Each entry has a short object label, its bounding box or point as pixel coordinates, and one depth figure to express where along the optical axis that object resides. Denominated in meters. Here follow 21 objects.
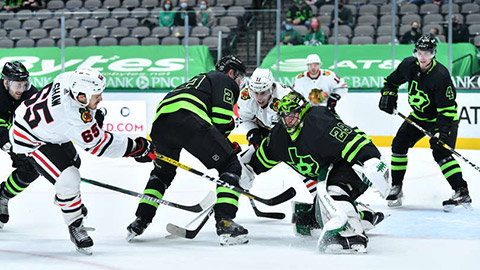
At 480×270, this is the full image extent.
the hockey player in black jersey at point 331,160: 7.09
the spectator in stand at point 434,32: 17.48
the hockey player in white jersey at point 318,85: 15.56
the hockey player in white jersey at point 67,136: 6.96
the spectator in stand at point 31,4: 22.42
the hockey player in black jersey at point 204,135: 7.77
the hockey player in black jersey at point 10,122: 8.62
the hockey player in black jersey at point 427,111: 9.93
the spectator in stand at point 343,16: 18.23
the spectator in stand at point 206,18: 18.90
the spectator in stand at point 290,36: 18.25
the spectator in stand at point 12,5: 22.69
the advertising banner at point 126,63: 18.58
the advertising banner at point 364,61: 17.12
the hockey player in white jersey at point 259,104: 8.73
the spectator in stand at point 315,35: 18.29
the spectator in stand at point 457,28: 17.20
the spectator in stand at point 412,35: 17.75
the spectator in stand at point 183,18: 18.83
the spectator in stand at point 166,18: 18.97
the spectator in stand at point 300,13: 18.55
